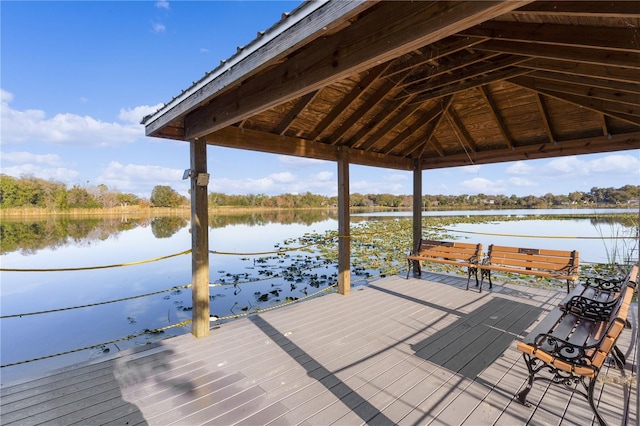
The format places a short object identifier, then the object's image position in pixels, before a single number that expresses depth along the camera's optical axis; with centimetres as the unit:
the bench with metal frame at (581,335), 163
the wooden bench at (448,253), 449
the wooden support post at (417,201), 544
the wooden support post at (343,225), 425
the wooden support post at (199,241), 291
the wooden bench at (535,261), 368
